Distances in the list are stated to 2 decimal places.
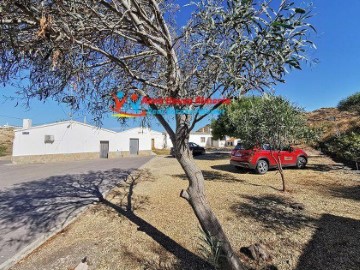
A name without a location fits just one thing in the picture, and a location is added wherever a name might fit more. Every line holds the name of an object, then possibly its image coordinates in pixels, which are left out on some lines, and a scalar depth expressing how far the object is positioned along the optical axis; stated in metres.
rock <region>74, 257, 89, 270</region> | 3.52
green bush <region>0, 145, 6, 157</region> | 30.89
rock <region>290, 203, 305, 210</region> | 6.20
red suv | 12.11
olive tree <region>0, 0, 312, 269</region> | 2.72
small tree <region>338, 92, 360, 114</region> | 18.84
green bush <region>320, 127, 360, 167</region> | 10.45
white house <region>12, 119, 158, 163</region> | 22.31
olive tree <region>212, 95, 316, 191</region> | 8.45
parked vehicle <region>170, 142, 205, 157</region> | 28.15
